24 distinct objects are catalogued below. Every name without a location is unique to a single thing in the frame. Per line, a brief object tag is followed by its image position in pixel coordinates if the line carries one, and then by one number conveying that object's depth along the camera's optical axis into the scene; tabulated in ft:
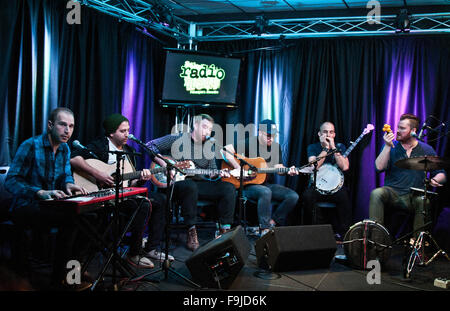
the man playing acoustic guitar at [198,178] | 15.79
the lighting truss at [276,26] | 17.89
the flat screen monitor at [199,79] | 19.92
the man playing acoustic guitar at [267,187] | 17.62
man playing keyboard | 10.34
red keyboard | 9.38
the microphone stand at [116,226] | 9.96
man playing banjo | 17.90
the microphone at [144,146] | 10.43
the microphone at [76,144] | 9.66
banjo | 17.72
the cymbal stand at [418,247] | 12.76
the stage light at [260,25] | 19.35
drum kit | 12.82
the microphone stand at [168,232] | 11.16
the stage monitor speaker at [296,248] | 12.35
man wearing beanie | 12.67
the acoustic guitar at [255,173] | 18.26
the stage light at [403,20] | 17.53
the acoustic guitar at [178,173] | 16.55
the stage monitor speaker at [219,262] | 10.83
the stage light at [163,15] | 17.87
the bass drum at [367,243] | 13.29
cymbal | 12.73
